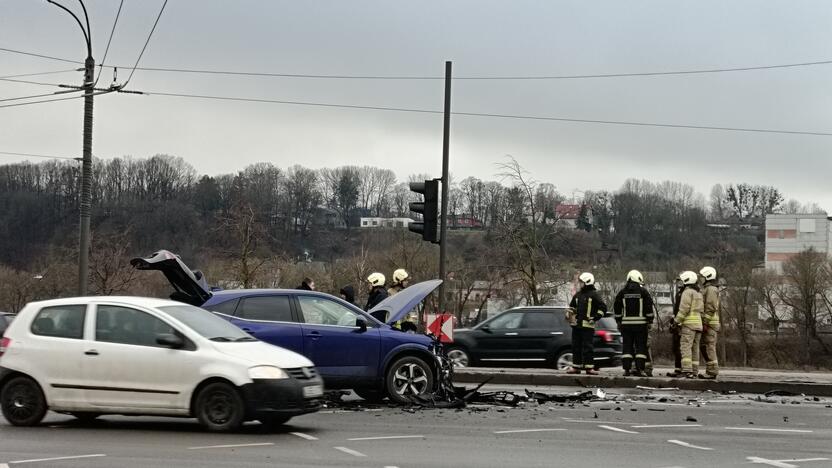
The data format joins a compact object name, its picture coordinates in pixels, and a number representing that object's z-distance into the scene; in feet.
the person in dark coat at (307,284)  67.13
